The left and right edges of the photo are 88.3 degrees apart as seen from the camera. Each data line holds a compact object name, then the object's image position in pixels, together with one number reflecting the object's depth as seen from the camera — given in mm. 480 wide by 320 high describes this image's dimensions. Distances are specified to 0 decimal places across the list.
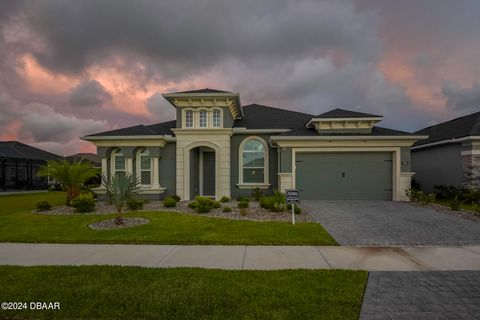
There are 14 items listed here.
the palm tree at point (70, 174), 11900
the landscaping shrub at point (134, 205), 10633
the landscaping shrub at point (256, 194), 13599
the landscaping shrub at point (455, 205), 10453
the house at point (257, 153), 13188
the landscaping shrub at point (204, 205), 10086
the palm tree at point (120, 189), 8219
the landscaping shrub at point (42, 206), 10891
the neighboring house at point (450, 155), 13523
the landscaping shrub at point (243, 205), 10562
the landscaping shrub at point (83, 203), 10281
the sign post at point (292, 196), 8320
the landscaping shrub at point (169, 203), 11344
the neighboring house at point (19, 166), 25986
